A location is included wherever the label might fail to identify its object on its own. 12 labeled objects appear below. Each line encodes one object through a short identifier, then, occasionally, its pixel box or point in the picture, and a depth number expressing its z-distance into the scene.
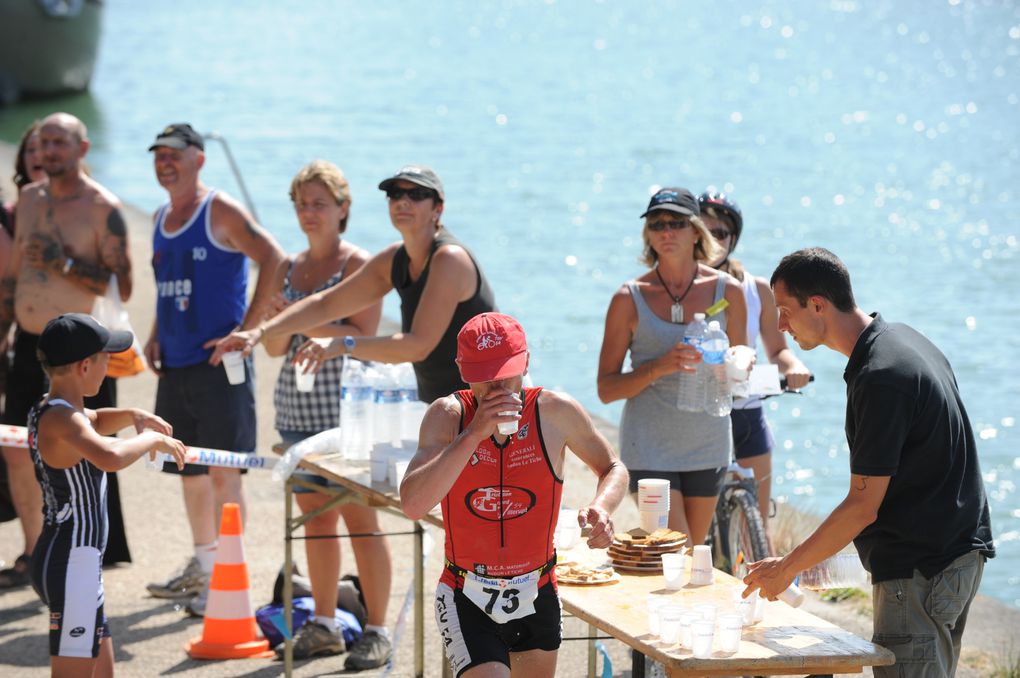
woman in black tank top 12.37
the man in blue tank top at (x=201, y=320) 15.20
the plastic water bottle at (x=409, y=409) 12.88
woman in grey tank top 12.06
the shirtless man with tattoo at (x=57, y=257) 15.63
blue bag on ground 14.02
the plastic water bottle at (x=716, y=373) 11.68
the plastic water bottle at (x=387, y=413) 12.80
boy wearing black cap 10.67
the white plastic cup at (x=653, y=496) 10.49
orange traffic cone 13.80
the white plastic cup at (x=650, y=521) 10.46
